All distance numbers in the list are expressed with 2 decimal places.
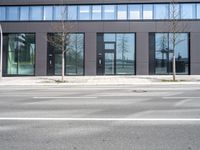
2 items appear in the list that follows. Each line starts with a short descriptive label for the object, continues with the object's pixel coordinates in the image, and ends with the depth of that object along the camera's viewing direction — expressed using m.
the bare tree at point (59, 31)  17.81
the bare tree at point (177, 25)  17.75
